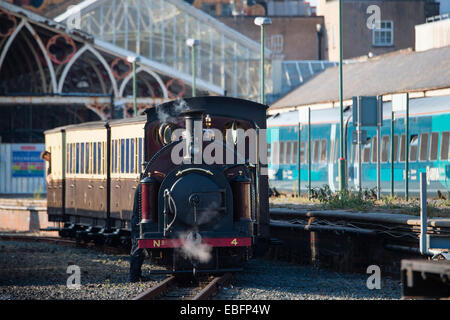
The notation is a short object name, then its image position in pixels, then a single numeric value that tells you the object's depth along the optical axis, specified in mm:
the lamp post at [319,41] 62628
